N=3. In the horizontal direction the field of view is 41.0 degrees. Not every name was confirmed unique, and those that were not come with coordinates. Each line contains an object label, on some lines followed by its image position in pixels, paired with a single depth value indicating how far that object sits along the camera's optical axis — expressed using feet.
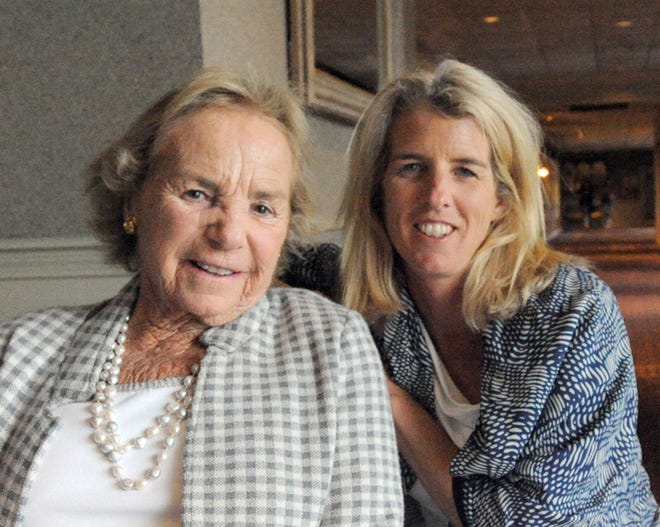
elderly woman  4.22
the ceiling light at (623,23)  30.81
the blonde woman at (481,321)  4.93
